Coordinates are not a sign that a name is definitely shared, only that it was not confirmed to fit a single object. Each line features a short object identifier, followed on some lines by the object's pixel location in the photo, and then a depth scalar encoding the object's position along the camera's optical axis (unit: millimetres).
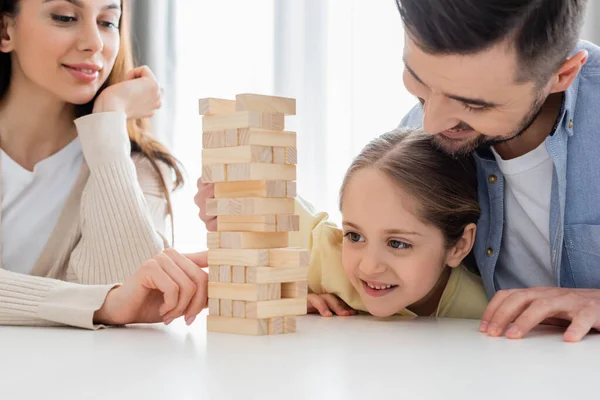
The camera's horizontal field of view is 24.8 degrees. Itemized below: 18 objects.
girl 1322
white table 958
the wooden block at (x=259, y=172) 1162
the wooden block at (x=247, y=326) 1171
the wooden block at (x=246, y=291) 1163
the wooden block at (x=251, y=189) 1169
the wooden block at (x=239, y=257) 1162
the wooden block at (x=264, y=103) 1176
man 1170
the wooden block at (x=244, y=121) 1163
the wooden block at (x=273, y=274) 1159
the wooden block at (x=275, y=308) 1165
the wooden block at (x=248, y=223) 1166
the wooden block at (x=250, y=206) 1163
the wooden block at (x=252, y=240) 1171
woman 1496
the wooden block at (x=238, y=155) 1163
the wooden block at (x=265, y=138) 1164
